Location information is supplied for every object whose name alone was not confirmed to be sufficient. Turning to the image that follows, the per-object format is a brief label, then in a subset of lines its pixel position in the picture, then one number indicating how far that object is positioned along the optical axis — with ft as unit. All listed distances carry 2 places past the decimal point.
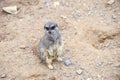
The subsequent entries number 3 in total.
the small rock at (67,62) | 17.81
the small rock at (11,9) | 22.18
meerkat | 17.37
